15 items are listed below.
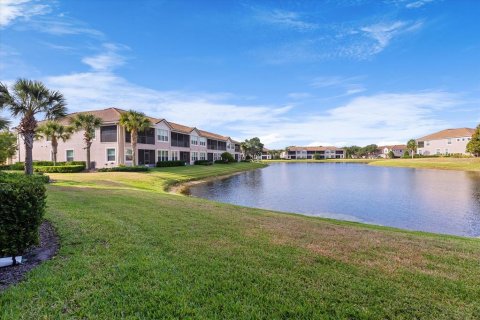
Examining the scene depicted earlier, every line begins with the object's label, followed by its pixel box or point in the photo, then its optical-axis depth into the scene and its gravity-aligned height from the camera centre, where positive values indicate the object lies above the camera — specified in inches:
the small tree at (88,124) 1299.2 +165.3
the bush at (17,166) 1369.3 -34.5
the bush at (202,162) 2198.0 -44.9
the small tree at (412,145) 3749.8 +128.5
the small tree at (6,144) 1130.4 +70.8
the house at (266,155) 6176.2 +26.8
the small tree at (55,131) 1352.1 +139.9
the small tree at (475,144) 2399.1 +85.0
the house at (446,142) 3090.1 +148.8
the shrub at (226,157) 2645.2 -3.0
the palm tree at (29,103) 770.6 +162.4
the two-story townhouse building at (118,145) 1475.1 +75.5
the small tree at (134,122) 1392.7 +181.2
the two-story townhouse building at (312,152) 6131.9 +76.5
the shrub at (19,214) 196.5 -41.5
